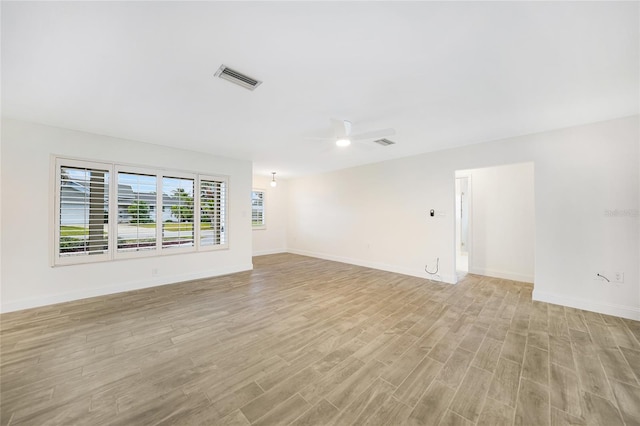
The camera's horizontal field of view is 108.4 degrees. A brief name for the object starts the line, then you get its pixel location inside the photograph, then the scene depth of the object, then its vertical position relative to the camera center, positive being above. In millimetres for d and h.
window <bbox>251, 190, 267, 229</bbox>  7797 +155
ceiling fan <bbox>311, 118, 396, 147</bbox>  2990 +1109
